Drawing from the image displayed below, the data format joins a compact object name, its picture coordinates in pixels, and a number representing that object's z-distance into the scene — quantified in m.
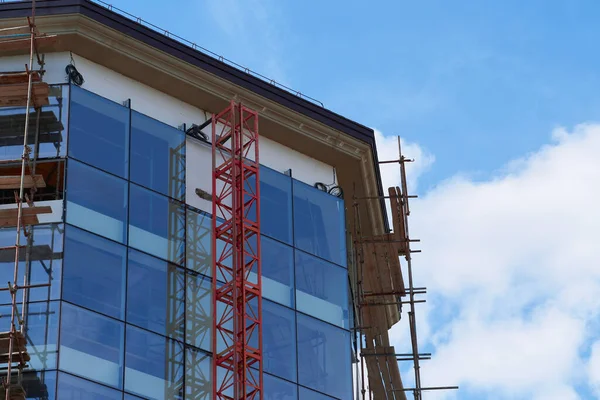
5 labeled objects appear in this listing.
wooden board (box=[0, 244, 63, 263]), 37.72
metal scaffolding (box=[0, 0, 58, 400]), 34.94
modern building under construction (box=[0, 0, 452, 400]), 37.41
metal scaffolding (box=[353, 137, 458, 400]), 49.88
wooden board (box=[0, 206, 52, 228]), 36.88
